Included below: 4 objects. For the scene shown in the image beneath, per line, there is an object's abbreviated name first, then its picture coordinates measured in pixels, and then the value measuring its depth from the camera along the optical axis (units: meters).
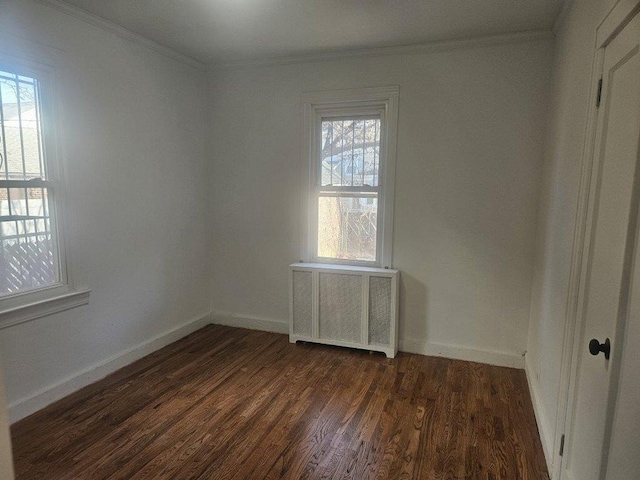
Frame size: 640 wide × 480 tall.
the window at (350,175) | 3.47
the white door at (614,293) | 1.18
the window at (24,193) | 2.37
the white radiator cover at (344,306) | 3.45
